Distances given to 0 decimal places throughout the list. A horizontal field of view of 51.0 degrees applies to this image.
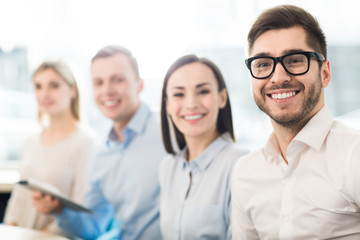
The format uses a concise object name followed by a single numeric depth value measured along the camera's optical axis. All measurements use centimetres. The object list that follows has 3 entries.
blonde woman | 240
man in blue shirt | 194
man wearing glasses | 109
